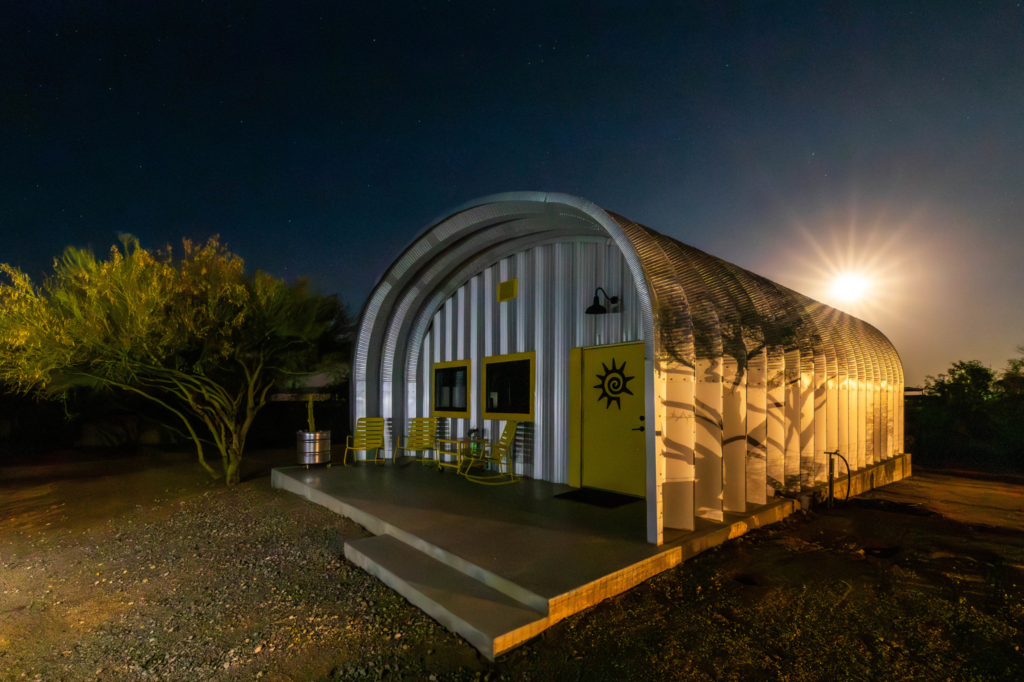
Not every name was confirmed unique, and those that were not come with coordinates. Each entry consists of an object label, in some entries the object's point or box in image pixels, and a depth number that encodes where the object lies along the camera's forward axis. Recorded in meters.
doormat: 6.28
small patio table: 7.88
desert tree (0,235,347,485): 7.66
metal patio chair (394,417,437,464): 9.50
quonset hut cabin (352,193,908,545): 4.96
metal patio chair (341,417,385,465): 9.55
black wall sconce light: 6.90
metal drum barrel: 9.15
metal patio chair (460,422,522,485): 7.71
